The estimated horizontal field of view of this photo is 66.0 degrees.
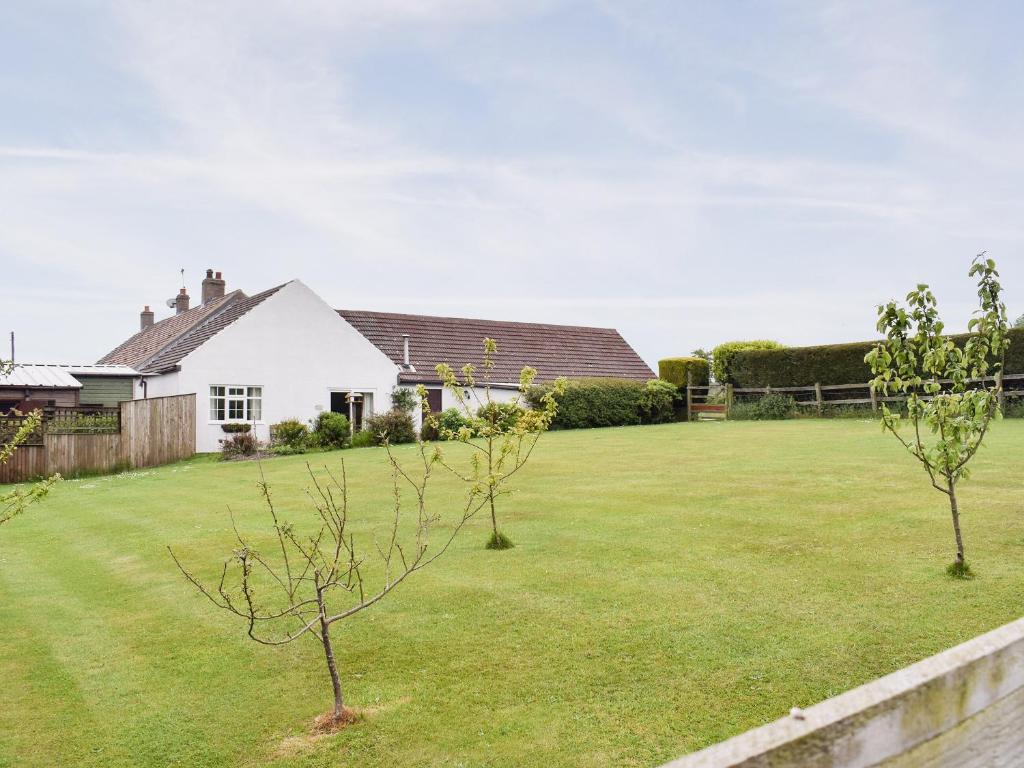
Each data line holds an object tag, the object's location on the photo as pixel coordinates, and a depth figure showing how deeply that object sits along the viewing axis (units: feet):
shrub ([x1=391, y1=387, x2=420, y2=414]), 116.26
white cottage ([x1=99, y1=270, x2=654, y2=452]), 106.63
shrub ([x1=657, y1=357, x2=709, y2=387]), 127.85
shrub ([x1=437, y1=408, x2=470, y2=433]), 104.15
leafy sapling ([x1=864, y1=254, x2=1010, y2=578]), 26.58
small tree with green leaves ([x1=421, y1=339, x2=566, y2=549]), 34.32
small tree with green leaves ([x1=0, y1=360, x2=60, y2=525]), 24.29
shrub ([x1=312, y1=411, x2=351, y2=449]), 99.81
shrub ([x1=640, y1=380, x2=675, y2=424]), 122.93
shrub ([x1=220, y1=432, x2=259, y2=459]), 95.61
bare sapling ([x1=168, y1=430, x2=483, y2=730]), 18.86
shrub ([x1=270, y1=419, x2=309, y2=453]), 98.68
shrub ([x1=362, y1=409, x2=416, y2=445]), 103.04
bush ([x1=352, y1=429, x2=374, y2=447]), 102.17
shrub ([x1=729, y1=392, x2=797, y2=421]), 109.70
